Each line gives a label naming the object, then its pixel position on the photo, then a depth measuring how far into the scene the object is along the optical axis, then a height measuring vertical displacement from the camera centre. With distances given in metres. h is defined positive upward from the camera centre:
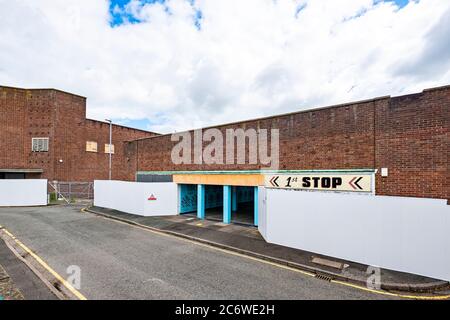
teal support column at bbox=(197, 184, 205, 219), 14.94 -2.26
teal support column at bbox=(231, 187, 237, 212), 18.73 -2.71
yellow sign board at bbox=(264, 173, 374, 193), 9.67 -0.63
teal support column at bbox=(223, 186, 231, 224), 13.49 -2.27
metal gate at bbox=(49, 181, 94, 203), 24.98 -2.73
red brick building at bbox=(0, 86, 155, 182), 24.66 +3.62
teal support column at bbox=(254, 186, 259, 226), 12.48 -2.03
